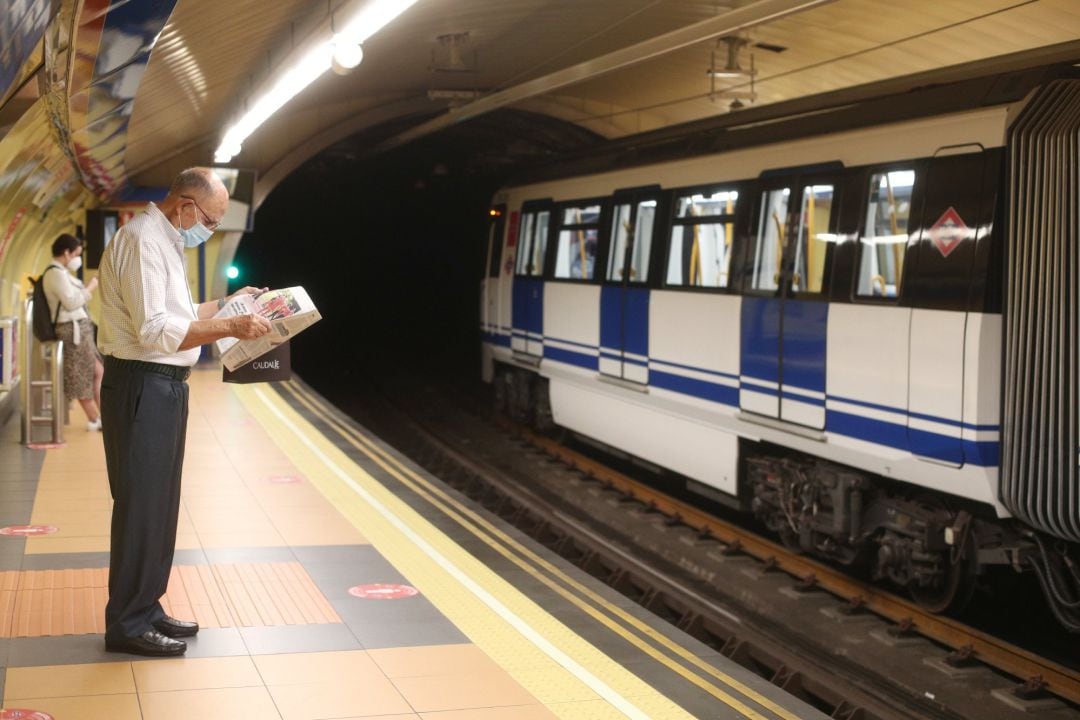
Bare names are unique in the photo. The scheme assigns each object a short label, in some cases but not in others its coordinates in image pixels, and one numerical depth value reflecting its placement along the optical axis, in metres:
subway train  6.85
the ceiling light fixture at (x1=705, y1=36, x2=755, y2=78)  13.32
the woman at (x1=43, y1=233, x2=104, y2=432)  10.26
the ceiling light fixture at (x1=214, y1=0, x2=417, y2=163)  6.54
